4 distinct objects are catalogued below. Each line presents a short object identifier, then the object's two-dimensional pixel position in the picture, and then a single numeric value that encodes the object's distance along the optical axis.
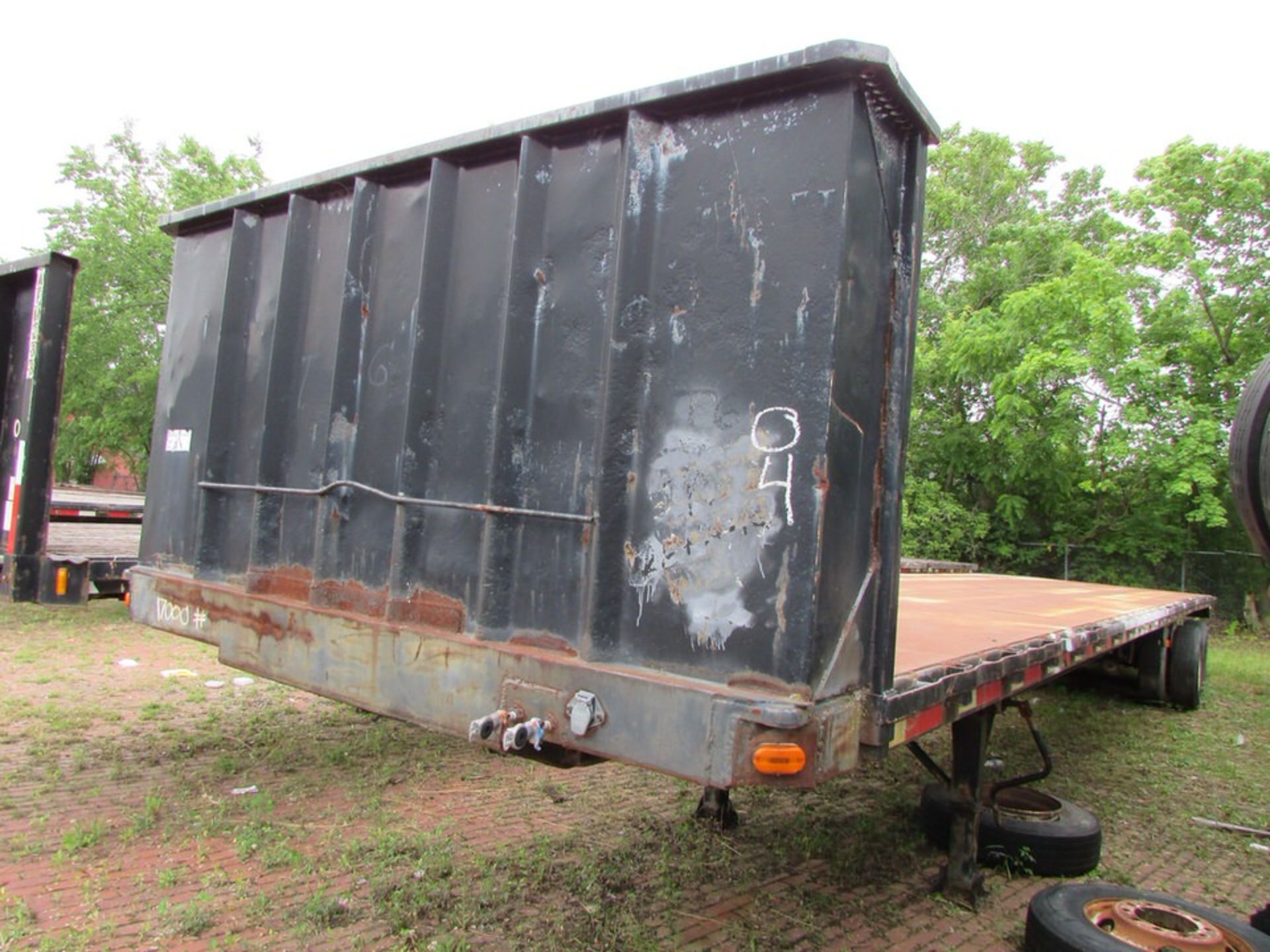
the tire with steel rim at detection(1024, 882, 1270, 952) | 3.16
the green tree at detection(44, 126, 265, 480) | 25.91
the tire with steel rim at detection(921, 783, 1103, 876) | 4.24
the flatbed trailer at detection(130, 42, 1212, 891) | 2.29
